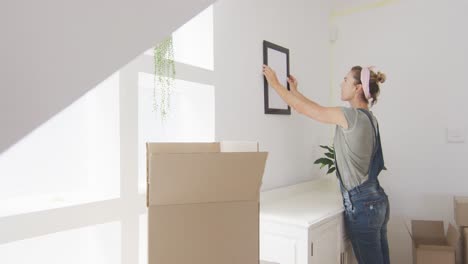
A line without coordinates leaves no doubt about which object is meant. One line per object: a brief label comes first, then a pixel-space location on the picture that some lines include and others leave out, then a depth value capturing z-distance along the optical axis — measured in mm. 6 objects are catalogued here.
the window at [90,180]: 1168
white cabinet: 1586
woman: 1824
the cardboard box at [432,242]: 2117
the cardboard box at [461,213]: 2119
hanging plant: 1471
